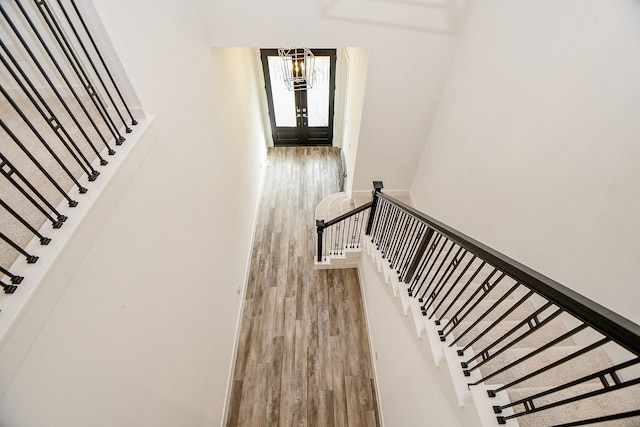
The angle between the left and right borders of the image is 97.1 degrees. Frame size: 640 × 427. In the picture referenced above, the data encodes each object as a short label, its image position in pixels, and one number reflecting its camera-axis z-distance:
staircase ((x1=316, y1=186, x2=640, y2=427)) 0.87
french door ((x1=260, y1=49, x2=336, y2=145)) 5.97
